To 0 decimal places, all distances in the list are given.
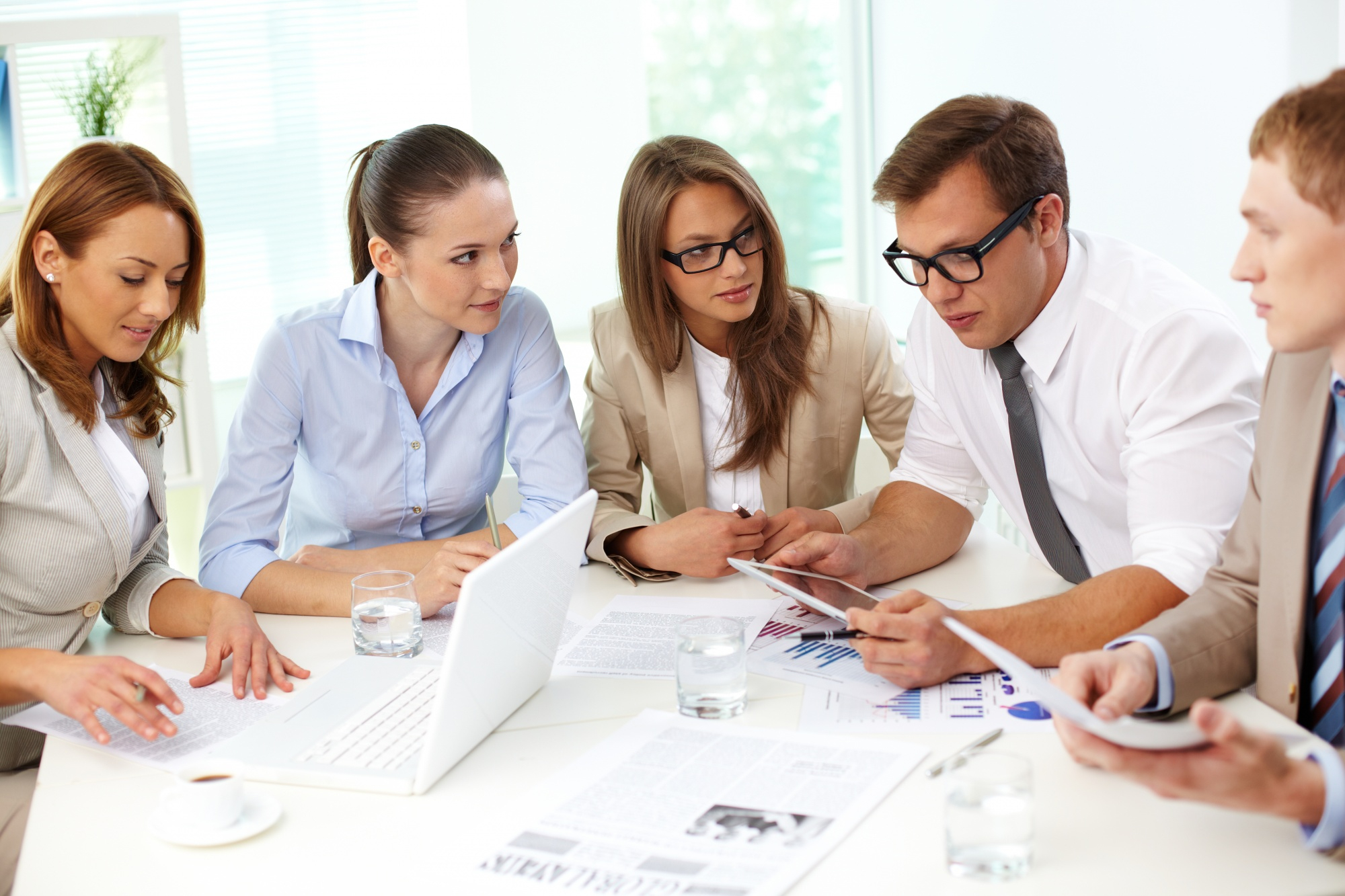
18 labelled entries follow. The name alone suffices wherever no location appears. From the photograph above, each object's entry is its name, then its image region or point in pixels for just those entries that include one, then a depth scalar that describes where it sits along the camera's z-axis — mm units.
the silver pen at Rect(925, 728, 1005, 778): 1122
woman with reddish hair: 1680
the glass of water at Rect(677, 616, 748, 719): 1388
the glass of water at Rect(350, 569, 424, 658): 1642
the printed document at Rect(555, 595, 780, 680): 1584
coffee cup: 1165
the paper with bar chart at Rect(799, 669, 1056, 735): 1344
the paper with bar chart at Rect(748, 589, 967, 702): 1467
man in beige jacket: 1175
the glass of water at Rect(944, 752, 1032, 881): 1030
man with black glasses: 1561
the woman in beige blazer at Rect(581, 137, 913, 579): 2271
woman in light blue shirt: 2053
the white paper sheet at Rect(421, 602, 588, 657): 1698
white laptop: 1243
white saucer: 1155
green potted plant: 3133
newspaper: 1054
